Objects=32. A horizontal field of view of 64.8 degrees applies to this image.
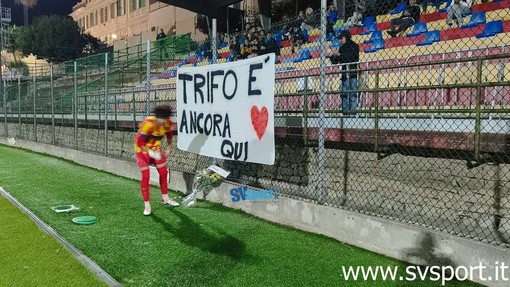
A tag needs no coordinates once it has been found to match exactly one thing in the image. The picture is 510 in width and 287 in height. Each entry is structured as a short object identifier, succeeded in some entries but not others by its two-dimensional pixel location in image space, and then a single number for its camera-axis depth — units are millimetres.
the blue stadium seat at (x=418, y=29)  10624
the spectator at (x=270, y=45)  10508
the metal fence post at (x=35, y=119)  16830
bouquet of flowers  6858
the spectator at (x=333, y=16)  9853
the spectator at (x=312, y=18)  6352
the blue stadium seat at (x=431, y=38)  9585
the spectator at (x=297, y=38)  12539
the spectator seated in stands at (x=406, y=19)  10948
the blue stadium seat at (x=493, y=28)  9133
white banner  5520
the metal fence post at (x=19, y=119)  18478
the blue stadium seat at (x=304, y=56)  10012
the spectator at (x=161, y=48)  23964
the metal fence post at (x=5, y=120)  19169
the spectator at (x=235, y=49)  9380
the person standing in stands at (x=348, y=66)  6438
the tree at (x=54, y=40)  55562
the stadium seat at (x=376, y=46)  10291
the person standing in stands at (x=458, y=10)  10095
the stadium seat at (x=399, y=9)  11870
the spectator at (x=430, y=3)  11492
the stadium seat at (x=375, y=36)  11208
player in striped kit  6223
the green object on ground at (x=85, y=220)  5699
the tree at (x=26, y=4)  80200
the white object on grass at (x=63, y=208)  6386
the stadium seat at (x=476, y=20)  9661
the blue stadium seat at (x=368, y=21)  12046
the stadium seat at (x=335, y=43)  8871
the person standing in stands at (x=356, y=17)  10115
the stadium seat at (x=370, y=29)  11977
